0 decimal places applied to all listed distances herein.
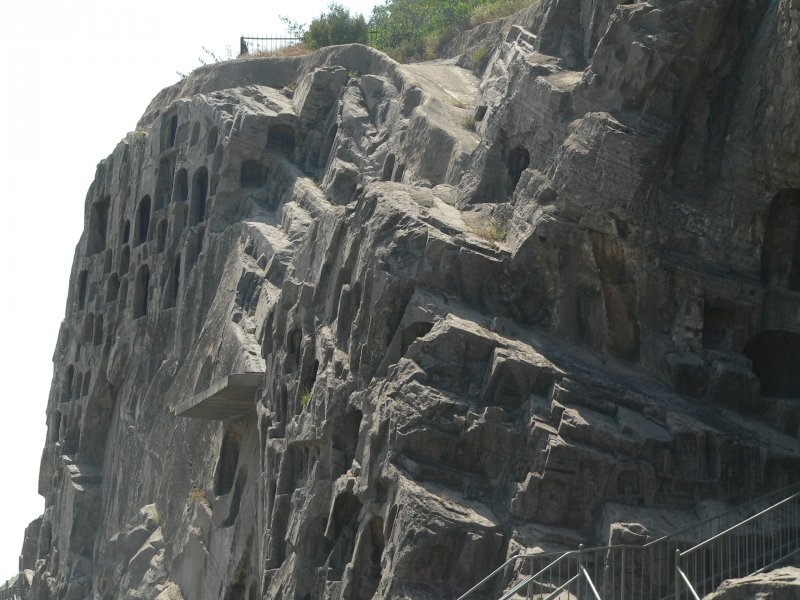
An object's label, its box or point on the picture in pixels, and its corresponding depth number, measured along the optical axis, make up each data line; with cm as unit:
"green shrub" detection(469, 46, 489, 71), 3131
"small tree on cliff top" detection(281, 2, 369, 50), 3969
